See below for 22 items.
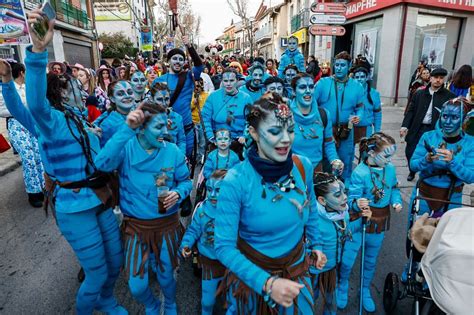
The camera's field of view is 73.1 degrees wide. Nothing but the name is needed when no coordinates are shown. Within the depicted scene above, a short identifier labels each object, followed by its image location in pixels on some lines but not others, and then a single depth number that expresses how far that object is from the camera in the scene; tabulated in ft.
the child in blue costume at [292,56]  24.76
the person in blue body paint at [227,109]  13.65
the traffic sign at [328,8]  27.73
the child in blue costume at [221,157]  11.56
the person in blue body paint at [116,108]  9.59
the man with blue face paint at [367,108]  17.33
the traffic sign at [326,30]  28.32
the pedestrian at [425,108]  16.43
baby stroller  7.27
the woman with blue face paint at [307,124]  11.32
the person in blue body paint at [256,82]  16.60
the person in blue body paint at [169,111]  12.87
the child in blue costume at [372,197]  9.29
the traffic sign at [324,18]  27.86
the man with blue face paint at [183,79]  15.55
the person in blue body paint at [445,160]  9.63
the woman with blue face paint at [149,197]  7.90
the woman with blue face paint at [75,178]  7.47
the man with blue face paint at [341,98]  15.53
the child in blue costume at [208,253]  8.80
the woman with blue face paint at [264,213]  5.53
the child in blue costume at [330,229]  8.10
